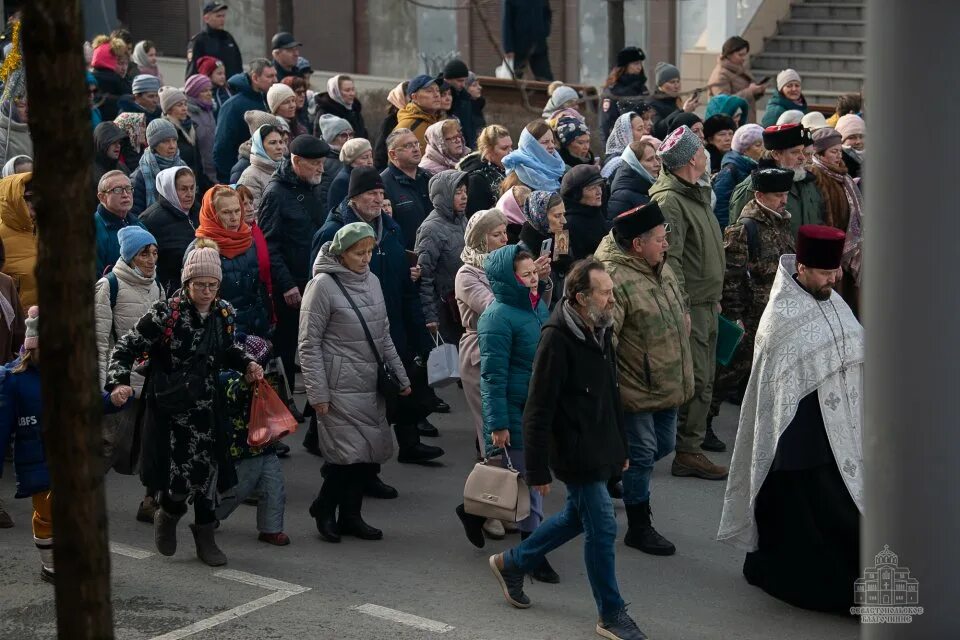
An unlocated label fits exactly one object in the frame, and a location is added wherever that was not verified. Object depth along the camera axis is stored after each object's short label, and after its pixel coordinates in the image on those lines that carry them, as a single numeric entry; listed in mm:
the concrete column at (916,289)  4852
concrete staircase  42562
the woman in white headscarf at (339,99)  29328
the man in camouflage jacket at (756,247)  20500
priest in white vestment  14375
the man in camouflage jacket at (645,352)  16344
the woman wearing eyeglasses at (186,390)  15344
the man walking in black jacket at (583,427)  13703
